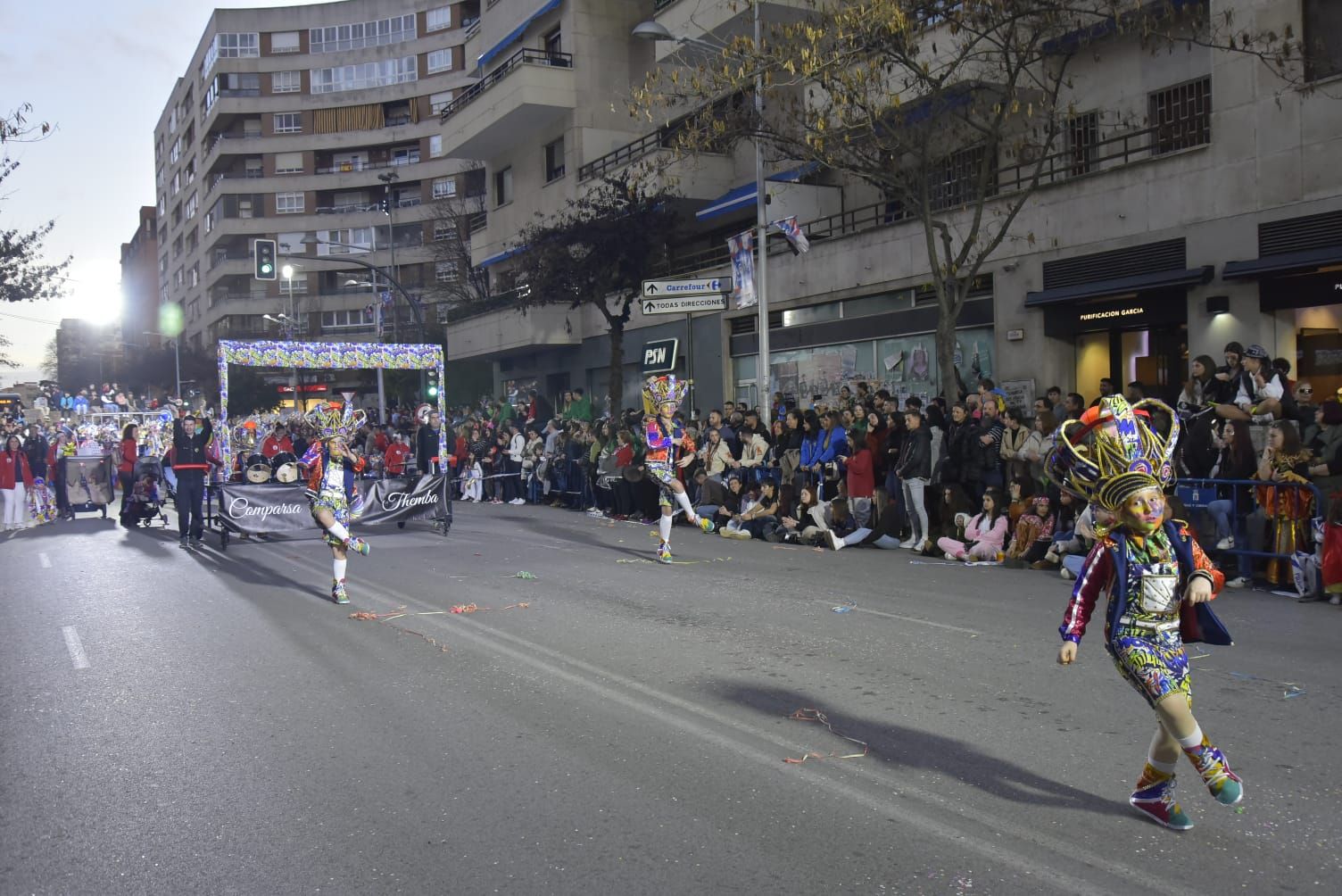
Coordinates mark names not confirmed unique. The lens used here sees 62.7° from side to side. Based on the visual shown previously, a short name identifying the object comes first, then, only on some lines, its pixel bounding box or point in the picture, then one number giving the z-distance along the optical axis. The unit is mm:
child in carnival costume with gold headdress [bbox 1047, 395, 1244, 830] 4574
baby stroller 20703
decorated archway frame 18828
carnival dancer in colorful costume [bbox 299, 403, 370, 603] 11055
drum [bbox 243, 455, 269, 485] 16219
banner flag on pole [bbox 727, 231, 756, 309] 21031
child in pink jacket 12961
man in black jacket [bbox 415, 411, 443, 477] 19688
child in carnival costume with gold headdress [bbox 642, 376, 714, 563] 14414
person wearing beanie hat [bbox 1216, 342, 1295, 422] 11297
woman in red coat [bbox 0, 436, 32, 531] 21281
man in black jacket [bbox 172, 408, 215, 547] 16422
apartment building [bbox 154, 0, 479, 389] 68125
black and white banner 15852
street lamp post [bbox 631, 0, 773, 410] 19328
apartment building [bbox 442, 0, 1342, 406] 15391
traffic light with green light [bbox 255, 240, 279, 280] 31484
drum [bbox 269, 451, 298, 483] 12797
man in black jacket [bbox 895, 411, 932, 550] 14320
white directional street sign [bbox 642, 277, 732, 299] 19844
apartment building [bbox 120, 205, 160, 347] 110625
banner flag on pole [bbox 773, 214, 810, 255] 19891
